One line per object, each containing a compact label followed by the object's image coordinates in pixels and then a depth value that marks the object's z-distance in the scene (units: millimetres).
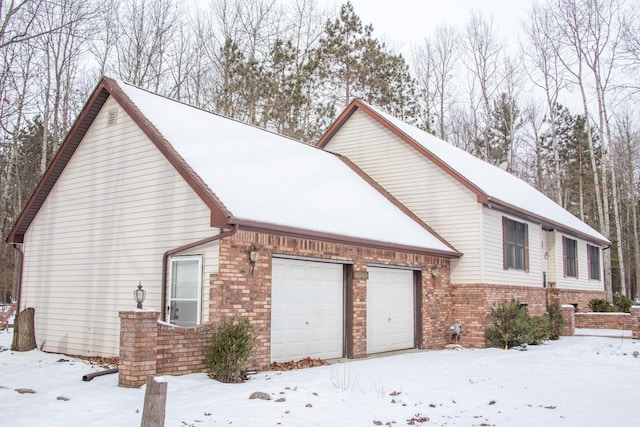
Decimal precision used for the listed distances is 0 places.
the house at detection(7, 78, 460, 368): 11258
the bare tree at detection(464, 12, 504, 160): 39688
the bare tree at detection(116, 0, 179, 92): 30188
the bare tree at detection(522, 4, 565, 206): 36000
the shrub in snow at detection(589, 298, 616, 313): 25891
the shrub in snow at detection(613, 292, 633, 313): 27547
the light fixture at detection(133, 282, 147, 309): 9898
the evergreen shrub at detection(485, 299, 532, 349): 16500
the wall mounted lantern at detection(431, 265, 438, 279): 16797
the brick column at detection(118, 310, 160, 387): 9195
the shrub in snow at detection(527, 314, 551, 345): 17031
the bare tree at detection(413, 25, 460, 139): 38569
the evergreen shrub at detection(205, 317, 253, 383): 9992
